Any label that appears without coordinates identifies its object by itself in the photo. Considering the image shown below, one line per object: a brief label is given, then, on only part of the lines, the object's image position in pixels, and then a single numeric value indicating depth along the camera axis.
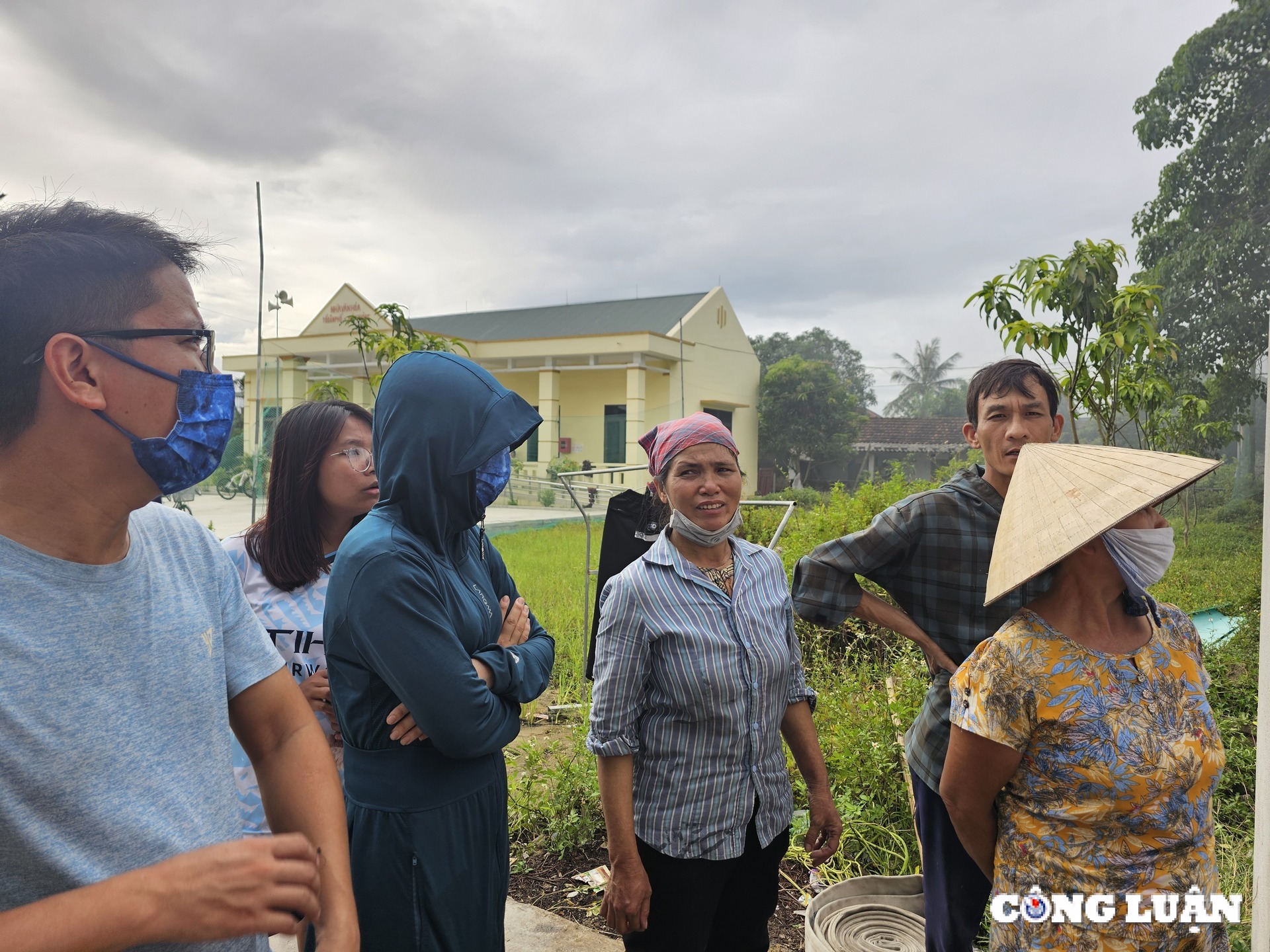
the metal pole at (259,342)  4.96
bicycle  6.63
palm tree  42.81
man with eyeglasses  0.92
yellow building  18.52
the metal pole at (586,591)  4.68
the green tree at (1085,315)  3.50
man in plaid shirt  2.05
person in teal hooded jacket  1.54
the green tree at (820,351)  36.28
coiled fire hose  2.26
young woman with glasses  2.14
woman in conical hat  1.44
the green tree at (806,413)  21.47
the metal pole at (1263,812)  1.83
